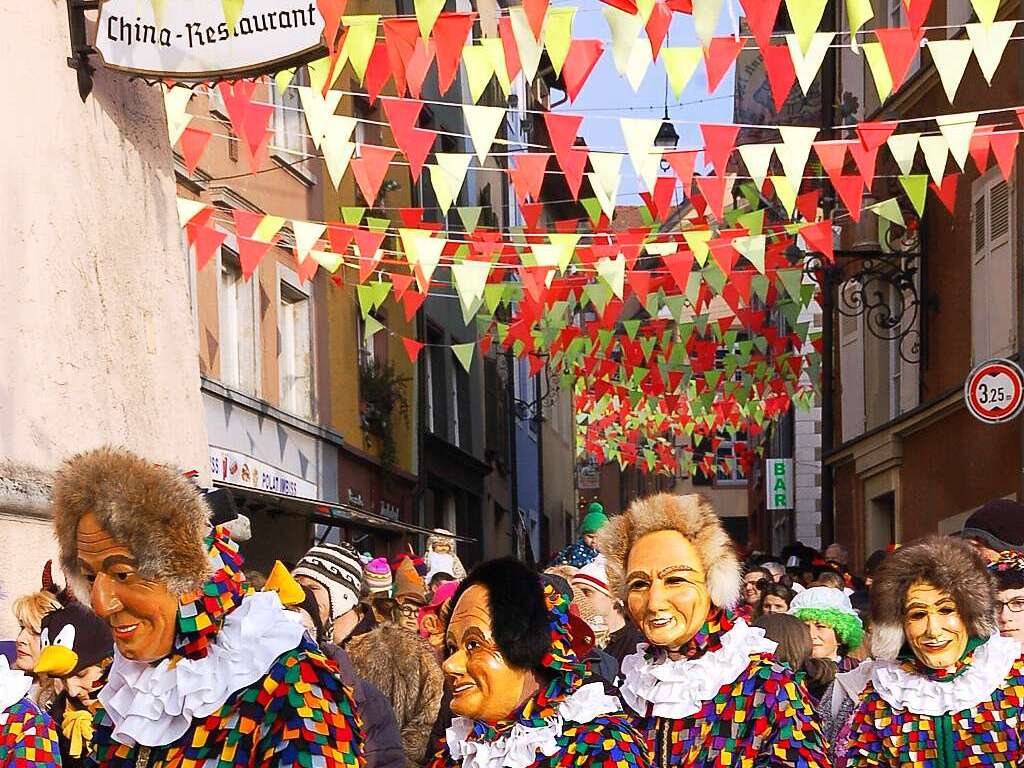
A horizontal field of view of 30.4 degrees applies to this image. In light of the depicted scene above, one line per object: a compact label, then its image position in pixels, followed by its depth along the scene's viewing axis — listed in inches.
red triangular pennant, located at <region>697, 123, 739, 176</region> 460.1
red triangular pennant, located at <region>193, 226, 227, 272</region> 522.0
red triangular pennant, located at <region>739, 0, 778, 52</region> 370.0
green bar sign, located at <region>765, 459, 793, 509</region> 1557.6
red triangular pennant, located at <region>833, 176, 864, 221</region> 512.1
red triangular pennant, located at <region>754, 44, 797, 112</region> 420.5
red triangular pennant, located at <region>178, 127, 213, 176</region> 470.9
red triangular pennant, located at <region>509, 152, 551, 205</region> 491.0
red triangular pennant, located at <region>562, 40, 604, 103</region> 414.3
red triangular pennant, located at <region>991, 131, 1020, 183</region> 484.1
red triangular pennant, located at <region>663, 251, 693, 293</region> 606.2
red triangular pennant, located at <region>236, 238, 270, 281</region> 515.2
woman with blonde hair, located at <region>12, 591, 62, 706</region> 223.3
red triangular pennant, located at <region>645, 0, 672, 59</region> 368.2
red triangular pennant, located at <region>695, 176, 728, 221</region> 522.3
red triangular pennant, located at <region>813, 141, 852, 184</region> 492.7
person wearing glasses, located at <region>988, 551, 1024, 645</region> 254.8
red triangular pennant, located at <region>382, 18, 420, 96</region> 398.9
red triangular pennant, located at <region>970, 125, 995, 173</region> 491.8
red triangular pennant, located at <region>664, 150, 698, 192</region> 484.1
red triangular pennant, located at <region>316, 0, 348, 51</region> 306.3
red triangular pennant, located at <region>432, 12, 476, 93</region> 385.4
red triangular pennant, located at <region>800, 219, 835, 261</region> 589.3
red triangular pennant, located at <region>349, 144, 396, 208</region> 473.4
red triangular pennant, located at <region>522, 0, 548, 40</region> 365.4
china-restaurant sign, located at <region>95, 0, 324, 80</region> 302.7
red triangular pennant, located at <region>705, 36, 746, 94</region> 414.6
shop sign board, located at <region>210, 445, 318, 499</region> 630.5
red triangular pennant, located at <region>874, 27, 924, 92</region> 415.2
